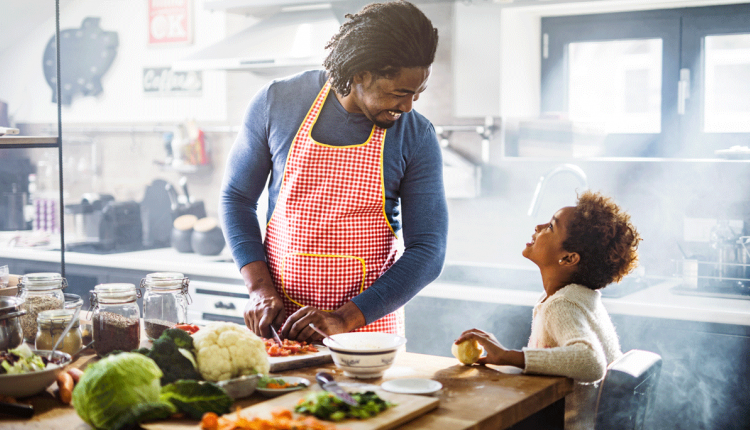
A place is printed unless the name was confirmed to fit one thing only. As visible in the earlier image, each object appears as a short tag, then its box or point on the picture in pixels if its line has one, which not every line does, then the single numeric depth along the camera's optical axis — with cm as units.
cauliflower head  113
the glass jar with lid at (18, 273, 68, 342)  148
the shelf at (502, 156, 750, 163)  277
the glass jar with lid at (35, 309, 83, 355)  134
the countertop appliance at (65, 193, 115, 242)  395
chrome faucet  268
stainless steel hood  316
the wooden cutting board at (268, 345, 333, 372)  128
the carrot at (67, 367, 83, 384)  115
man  162
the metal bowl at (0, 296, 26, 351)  128
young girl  130
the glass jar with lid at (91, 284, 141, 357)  136
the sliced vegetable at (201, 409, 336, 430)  92
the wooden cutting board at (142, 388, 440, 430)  96
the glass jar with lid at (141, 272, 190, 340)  150
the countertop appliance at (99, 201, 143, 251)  381
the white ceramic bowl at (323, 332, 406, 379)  122
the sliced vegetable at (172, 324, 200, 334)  139
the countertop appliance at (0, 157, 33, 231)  362
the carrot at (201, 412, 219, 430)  95
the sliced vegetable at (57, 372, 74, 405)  111
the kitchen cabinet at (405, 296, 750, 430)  227
